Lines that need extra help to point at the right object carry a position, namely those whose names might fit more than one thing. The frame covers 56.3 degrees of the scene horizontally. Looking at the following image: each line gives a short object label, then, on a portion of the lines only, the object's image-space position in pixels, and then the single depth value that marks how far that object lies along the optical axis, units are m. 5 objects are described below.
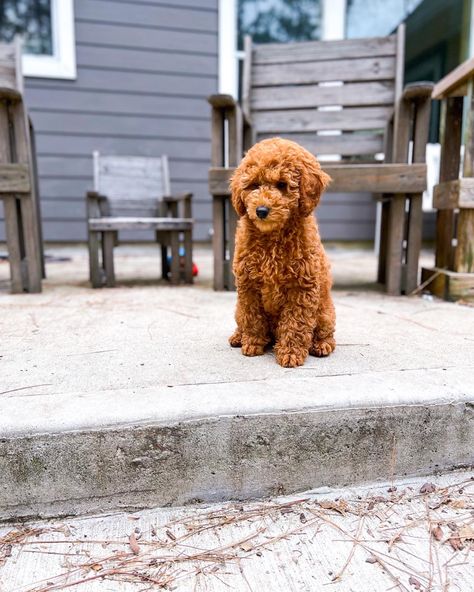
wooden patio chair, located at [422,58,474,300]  2.58
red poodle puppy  1.35
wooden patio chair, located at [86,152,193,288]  3.20
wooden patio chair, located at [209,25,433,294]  2.95
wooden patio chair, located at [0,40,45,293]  2.73
